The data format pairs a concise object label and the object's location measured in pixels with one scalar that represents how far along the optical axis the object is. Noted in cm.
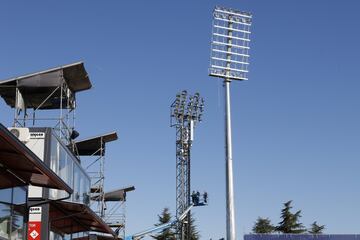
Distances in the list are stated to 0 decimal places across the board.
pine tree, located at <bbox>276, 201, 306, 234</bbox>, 8338
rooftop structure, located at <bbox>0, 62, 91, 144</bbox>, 3067
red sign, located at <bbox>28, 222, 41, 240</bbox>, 2313
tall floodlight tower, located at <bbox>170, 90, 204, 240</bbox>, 5903
